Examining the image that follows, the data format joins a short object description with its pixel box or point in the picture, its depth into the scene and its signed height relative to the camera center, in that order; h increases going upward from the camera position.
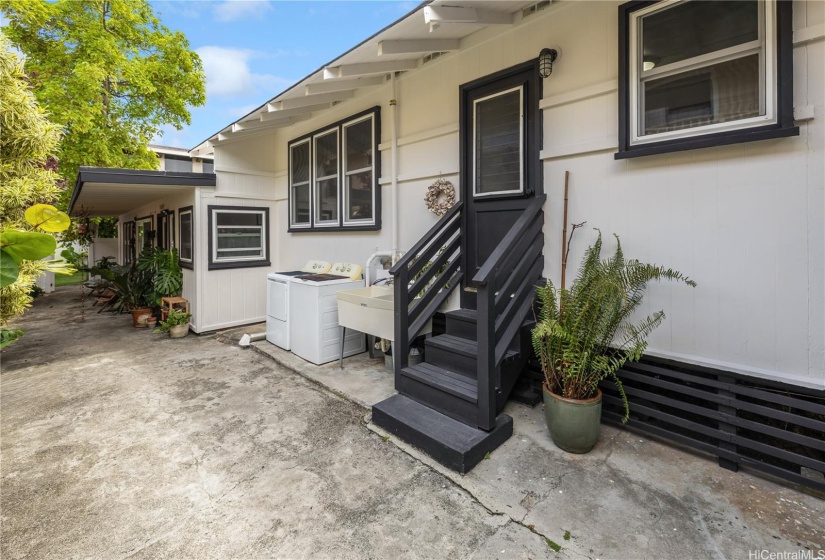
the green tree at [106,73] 7.02 +4.24
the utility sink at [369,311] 3.50 -0.42
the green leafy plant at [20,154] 2.23 +0.78
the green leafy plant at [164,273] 6.25 -0.04
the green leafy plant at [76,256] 9.94 +0.47
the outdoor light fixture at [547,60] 2.98 +1.68
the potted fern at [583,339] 2.33 -0.47
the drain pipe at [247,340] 5.01 -0.95
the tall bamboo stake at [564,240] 3.00 +0.21
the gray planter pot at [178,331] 5.57 -0.91
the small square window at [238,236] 5.75 +0.56
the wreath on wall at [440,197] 3.80 +0.75
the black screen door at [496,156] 3.20 +1.04
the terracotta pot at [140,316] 6.24 -0.76
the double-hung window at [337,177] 4.80 +1.33
